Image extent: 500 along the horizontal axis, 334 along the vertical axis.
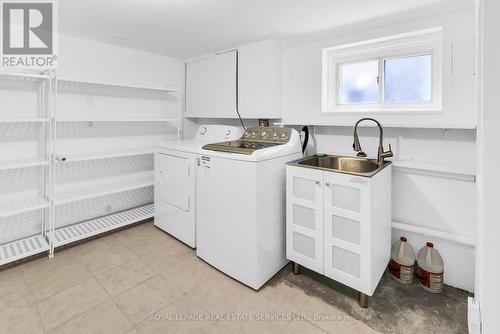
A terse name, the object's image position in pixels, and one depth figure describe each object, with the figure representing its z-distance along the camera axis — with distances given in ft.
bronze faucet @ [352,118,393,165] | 6.29
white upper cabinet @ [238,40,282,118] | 8.43
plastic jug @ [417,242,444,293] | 6.14
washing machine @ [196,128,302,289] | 6.20
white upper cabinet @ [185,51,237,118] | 9.53
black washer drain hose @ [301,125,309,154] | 8.37
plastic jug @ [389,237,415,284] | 6.51
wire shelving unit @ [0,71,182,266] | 7.41
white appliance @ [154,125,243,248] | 7.95
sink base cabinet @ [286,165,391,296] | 5.47
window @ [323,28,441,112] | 6.51
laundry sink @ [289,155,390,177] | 6.77
